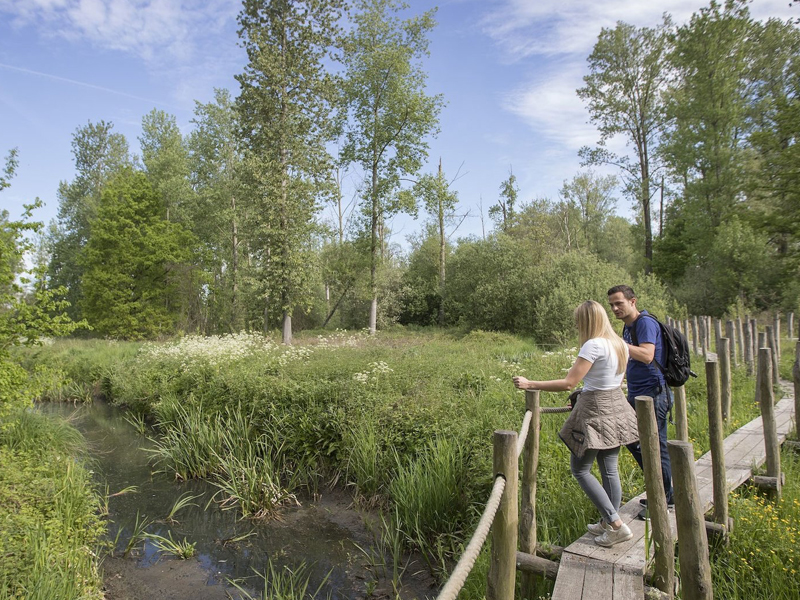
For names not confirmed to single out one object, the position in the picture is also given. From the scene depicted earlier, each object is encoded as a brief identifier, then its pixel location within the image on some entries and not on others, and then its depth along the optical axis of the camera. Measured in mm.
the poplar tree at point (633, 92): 28797
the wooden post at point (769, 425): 4629
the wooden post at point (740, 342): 11562
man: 4051
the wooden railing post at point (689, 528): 2670
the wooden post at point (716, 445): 3713
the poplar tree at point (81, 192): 37719
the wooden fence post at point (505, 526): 2463
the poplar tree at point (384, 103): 26719
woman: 3514
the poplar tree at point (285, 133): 21562
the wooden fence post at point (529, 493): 3758
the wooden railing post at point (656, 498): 2977
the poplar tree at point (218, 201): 30516
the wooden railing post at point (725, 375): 6434
